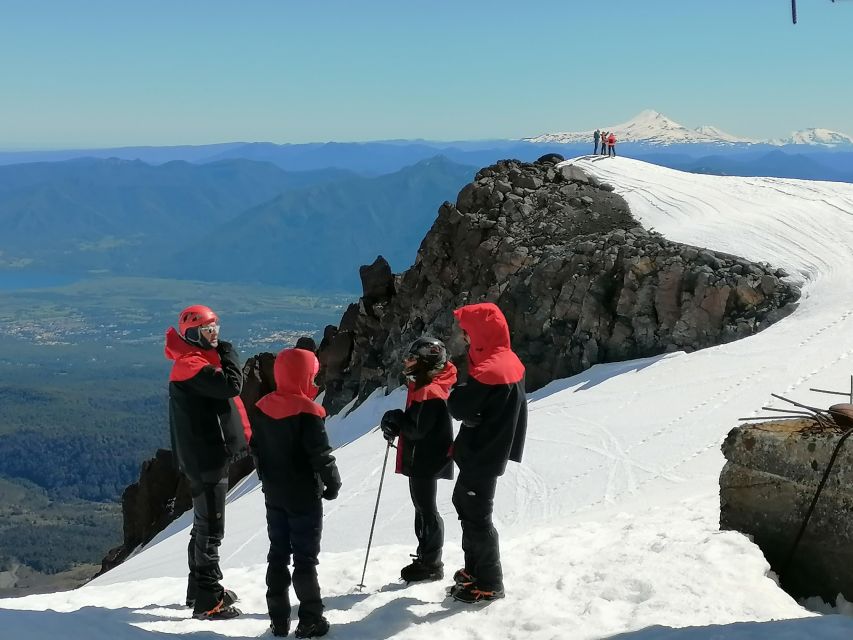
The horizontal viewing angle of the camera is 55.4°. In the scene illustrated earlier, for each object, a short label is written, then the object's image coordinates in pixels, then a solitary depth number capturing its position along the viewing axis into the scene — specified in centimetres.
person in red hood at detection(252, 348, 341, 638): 638
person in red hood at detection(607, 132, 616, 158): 3506
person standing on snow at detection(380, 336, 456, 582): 705
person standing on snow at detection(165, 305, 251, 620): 689
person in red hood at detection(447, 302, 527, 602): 653
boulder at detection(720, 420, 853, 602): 652
